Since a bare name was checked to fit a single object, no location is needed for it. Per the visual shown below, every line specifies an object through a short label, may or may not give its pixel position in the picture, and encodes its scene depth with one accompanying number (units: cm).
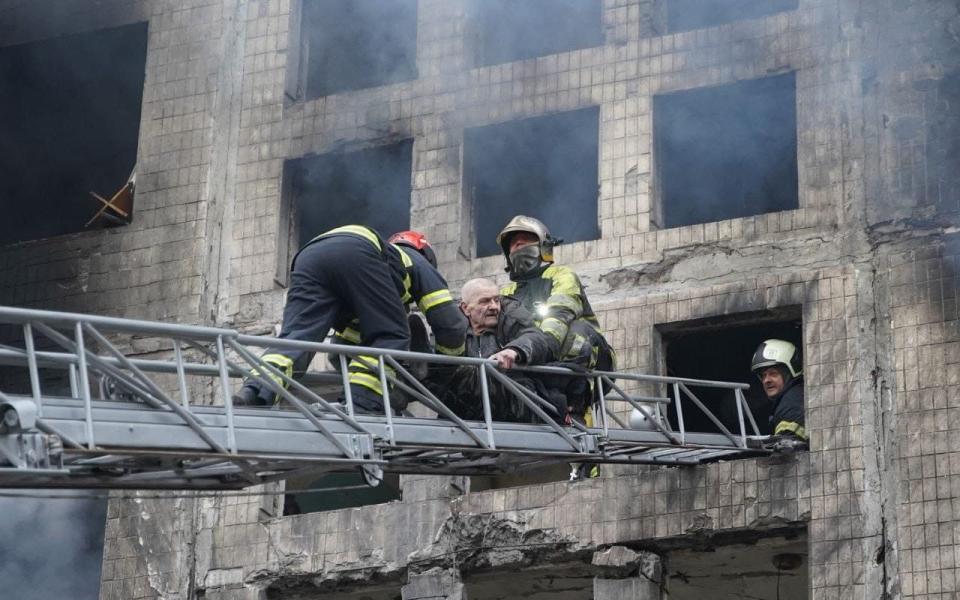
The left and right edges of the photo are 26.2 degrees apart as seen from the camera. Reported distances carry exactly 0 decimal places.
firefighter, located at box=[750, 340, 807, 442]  1438
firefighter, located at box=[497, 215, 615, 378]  1302
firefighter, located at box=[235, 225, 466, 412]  1169
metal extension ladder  985
